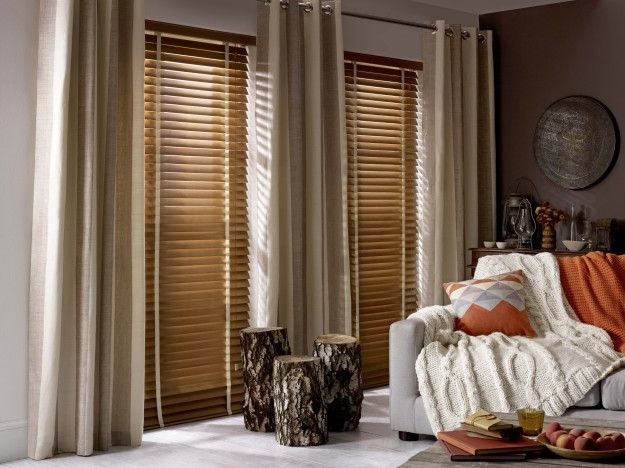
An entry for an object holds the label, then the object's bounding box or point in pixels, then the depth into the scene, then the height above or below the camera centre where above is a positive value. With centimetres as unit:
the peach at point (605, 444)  273 -43
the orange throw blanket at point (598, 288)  477 +4
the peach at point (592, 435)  276 -41
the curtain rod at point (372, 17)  539 +176
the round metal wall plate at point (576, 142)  593 +101
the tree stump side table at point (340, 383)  477 -43
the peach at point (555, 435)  281 -42
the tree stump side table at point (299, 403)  441 -50
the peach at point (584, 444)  272 -43
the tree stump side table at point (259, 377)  476 -40
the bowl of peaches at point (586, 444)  272 -44
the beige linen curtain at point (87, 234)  424 +31
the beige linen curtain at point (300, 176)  517 +70
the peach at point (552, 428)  288 -41
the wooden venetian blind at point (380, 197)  590 +66
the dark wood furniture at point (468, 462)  272 -49
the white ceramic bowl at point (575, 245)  571 +32
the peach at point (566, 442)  276 -43
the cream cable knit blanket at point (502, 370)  413 -33
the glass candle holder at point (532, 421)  301 -40
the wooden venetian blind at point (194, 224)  487 +41
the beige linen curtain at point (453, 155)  607 +95
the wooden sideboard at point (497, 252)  567 +28
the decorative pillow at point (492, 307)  470 -5
